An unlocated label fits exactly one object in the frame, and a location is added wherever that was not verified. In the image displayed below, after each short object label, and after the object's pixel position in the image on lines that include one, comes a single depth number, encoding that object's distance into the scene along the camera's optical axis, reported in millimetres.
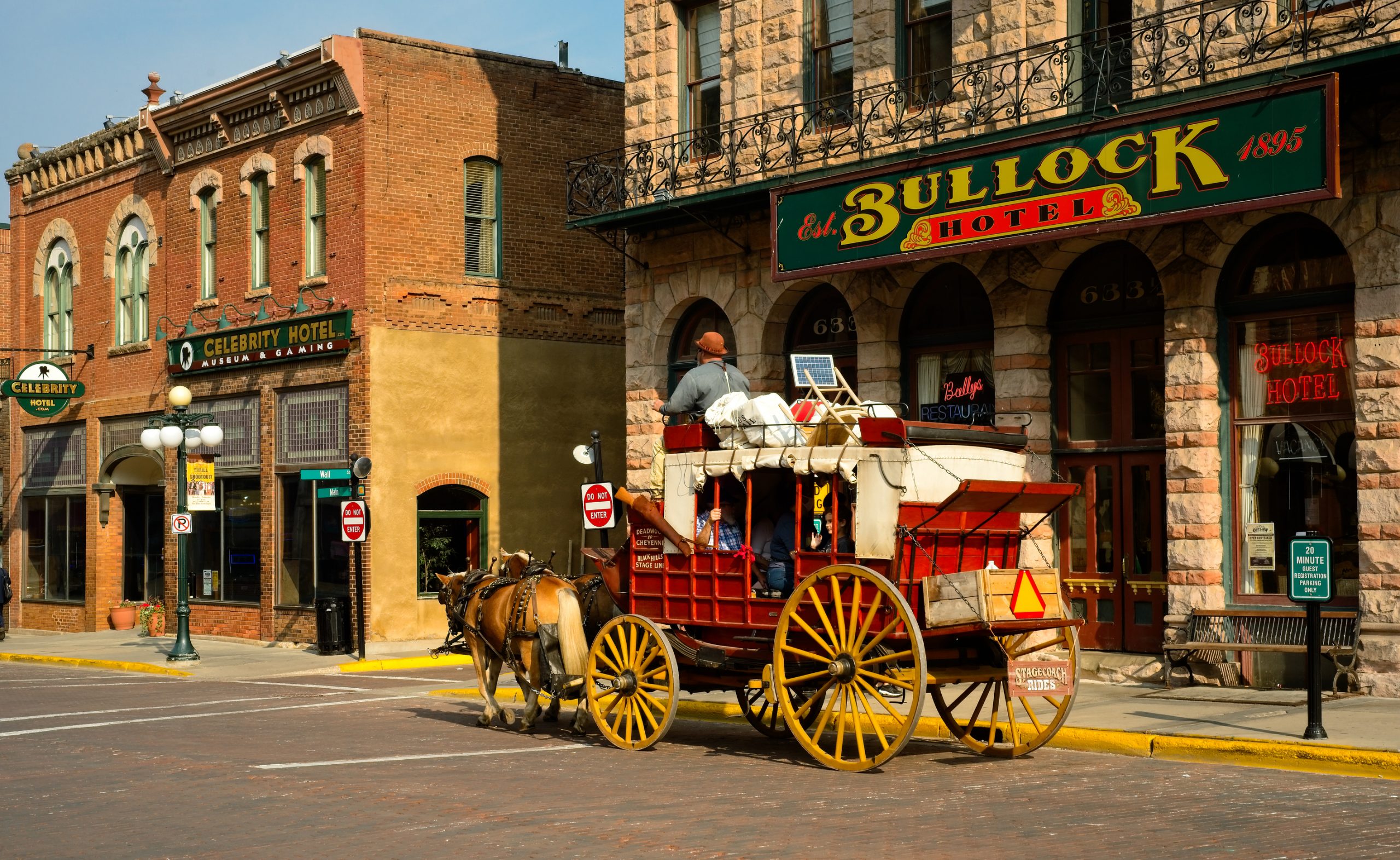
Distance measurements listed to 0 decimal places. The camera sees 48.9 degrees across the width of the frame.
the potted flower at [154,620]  30312
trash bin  24609
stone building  14797
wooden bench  14727
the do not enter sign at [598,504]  21594
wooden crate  10578
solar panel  12672
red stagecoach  10688
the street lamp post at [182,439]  24375
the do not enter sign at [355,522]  22797
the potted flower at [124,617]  32438
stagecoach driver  12703
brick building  26000
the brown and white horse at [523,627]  13133
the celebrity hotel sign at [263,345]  26438
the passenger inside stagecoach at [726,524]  11992
